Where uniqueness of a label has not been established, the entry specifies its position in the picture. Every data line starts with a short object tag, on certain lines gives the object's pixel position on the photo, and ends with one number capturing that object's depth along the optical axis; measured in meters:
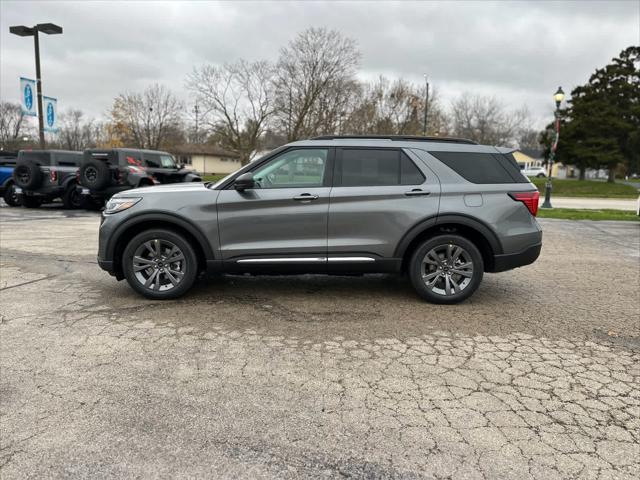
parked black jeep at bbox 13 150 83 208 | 14.57
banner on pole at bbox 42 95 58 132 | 17.73
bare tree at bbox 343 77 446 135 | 35.56
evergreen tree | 36.72
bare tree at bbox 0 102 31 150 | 72.19
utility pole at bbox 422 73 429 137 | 36.35
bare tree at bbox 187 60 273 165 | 36.24
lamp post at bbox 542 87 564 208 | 19.53
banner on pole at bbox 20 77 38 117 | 16.88
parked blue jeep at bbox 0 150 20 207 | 16.55
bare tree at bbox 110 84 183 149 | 51.16
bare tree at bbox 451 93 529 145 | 57.09
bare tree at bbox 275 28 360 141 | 33.81
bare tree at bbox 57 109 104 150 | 76.44
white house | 66.62
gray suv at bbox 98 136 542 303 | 4.97
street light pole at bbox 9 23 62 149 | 16.94
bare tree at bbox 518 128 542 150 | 78.83
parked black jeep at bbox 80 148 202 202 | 13.93
